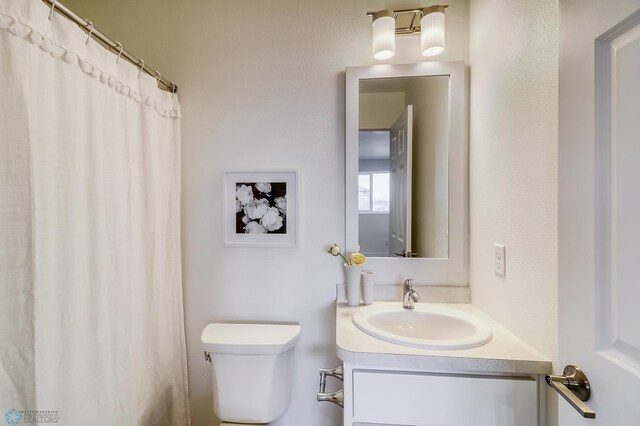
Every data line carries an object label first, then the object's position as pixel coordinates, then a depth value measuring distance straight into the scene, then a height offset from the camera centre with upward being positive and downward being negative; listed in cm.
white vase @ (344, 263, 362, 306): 128 -36
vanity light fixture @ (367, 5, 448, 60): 122 +84
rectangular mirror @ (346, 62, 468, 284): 132 +19
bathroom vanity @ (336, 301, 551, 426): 80 -55
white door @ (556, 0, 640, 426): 47 +1
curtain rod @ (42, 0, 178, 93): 83 +63
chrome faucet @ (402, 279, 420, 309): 120 -39
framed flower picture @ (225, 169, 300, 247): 140 +0
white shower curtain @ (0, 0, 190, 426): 74 -7
